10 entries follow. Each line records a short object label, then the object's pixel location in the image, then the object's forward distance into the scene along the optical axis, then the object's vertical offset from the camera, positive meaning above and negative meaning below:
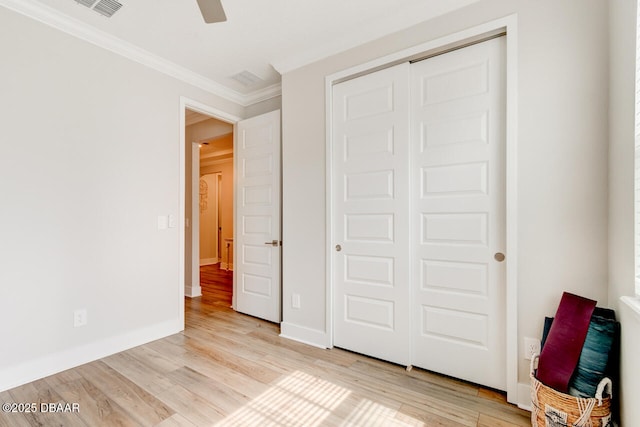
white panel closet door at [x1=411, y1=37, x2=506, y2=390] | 1.93 -0.02
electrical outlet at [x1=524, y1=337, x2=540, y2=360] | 1.76 -0.84
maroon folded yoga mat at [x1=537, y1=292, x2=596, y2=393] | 1.46 -0.68
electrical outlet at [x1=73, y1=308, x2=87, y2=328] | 2.29 -0.85
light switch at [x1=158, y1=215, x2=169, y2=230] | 2.87 -0.12
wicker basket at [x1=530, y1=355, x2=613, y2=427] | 1.33 -0.93
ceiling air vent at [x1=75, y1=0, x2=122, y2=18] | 2.09 +1.48
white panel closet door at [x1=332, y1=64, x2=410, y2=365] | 2.27 -0.04
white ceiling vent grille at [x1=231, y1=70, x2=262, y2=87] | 3.14 +1.46
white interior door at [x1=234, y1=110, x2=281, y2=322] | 3.23 -0.09
